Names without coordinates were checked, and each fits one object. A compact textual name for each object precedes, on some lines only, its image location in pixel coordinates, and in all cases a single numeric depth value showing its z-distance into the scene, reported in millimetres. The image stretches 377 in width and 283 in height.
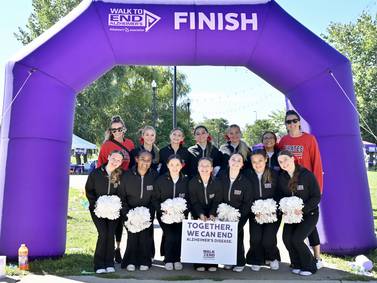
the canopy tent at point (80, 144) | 27189
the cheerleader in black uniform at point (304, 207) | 5102
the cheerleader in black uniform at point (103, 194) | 5180
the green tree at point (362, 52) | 33562
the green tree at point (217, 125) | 71250
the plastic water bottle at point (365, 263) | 5242
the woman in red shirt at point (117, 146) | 5641
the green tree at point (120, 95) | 31109
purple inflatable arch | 5477
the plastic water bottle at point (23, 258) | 5133
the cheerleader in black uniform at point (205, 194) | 5215
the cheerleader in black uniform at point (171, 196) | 5277
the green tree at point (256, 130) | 66250
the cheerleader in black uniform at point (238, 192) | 5191
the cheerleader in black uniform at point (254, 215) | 5219
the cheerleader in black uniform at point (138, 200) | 5223
